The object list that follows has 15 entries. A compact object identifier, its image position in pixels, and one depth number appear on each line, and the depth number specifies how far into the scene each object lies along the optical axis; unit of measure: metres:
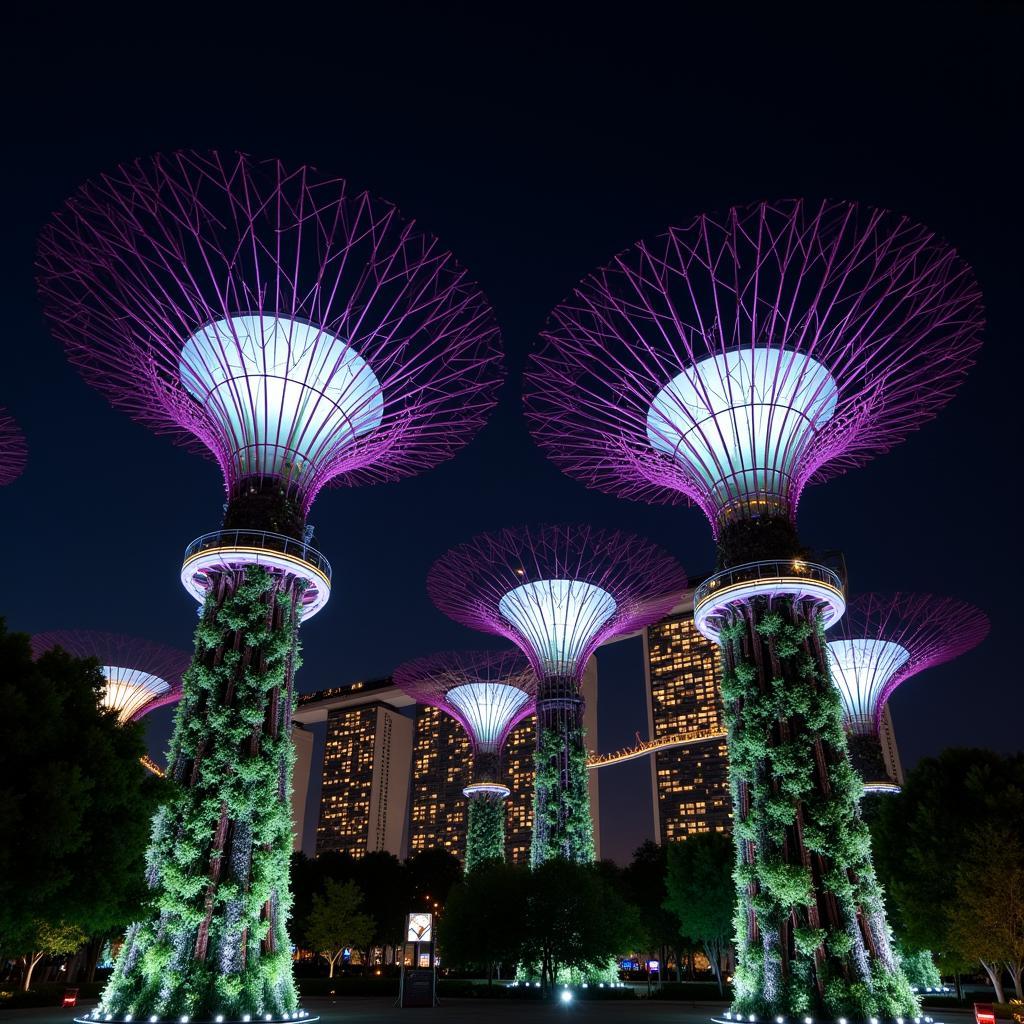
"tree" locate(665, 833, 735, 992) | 50.72
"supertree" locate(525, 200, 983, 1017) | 24.56
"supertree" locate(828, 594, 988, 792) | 50.78
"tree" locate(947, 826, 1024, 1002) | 25.73
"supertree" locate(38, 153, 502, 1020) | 23.16
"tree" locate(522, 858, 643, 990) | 38.97
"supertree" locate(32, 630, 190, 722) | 57.50
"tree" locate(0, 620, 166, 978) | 16.28
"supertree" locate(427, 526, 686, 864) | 48.28
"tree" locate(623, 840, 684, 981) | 65.56
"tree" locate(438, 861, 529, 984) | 39.62
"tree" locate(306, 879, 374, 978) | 57.41
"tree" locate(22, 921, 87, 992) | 34.53
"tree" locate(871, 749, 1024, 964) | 29.00
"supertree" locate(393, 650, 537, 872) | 59.34
